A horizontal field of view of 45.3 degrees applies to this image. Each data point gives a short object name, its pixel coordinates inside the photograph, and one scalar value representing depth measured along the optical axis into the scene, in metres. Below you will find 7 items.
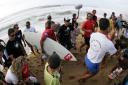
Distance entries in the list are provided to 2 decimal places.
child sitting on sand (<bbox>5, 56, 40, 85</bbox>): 2.71
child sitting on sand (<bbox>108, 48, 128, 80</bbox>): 3.24
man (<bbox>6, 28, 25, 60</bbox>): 3.46
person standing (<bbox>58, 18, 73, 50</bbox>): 4.24
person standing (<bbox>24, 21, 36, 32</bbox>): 4.57
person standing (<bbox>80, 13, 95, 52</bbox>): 4.21
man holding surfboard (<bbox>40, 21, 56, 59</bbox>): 3.85
